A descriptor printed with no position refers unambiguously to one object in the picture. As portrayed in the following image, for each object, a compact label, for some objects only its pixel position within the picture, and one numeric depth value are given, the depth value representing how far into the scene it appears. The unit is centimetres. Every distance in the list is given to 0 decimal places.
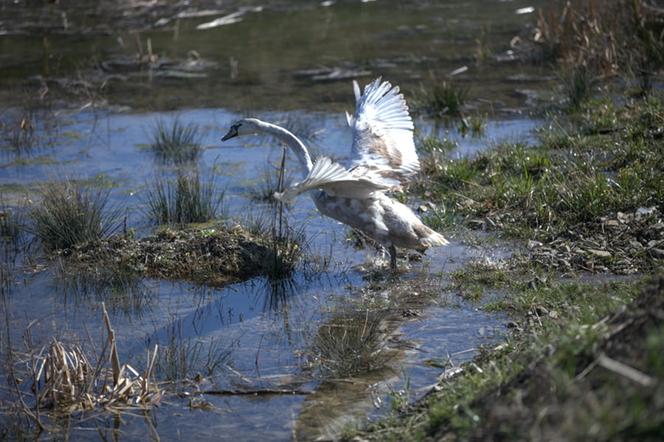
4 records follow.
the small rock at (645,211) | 1519
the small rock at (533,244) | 1523
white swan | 1480
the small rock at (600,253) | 1429
